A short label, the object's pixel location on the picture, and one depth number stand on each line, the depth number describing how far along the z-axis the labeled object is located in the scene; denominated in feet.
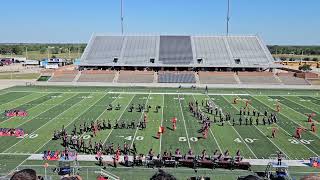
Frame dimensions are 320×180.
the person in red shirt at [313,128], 90.73
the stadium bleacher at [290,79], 189.98
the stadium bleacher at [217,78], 192.65
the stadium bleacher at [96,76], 195.00
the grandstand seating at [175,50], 229.04
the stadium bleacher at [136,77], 194.91
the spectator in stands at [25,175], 13.00
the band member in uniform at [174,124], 91.45
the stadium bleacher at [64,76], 194.29
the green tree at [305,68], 259.80
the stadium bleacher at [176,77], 194.70
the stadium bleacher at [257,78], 192.50
